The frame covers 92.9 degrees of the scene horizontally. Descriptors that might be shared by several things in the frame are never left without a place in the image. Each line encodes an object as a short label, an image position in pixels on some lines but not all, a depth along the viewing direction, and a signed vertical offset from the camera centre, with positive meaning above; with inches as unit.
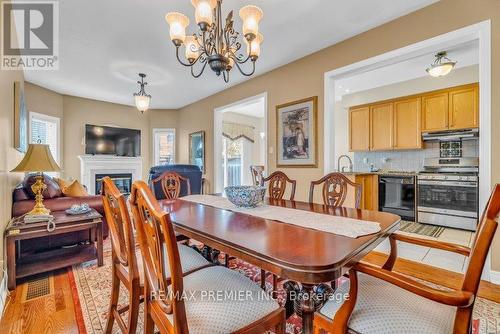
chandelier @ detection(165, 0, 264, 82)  64.1 +40.5
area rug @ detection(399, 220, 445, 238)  135.6 -38.3
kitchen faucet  213.7 +3.6
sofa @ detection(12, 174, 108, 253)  99.1 -17.6
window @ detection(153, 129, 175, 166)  260.8 +21.8
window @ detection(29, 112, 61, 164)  177.5 +27.9
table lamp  87.3 -0.3
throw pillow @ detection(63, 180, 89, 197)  123.0 -13.1
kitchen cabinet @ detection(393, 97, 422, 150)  169.3 +30.7
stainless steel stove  137.9 -16.9
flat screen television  216.8 +23.8
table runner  45.3 -12.1
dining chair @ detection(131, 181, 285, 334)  30.9 -21.7
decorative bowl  65.9 -8.4
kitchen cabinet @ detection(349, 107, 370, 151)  194.1 +31.0
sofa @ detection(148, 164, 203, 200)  142.8 -5.7
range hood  148.9 +20.6
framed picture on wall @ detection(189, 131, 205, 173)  220.2 +16.2
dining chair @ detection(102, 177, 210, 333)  43.6 -21.2
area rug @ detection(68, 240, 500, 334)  60.4 -41.3
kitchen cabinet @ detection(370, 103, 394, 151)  181.6 +31.0
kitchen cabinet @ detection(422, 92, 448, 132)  158.6 +37.3
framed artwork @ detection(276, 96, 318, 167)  129.7 +18.9
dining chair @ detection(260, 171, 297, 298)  94.4 -7.4
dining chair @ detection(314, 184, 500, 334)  29.6 -21.9
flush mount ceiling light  125.8 +53.0
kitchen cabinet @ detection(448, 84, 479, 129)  147.5 +37.4
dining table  31.3 -12.6
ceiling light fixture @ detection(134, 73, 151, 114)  148.9 +41.5
